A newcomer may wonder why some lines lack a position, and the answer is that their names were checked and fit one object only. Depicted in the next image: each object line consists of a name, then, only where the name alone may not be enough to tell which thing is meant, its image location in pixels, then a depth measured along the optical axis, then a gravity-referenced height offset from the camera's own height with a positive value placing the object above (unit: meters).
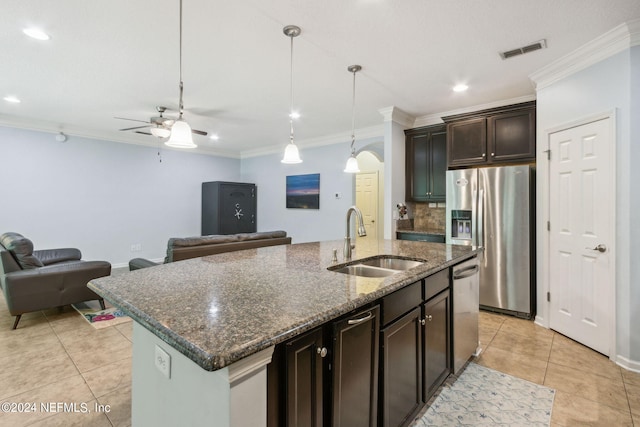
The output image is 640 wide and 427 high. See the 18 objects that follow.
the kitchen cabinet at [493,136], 3.49 +1.00
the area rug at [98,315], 3.25 -1.13
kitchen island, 0.84 -0.34
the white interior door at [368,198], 6.83 +0.45
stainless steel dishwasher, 2.18 -0.73
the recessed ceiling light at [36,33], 2.37 +1.47
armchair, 3.05 -0.66
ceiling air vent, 2.52 +1.46
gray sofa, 3.33 -0.34
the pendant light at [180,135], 2.17 +0.59
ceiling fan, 4.02 +1.21
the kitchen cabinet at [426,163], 4.36 +0.80
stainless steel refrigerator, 3.38 -0.15
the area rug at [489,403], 1.82 -1.23
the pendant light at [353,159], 2.97 +0.61
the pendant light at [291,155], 2.76 +0.57
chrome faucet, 2.06 -0.12
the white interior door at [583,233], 2.55 -0.15
